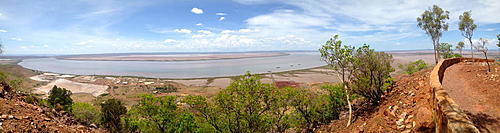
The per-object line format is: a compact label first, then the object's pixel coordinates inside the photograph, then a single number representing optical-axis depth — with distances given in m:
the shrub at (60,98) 33.03
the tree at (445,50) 37.12
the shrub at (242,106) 14.12
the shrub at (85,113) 27.95
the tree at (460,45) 31.42
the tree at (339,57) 13.48
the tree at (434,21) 25.78
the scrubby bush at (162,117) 16.55
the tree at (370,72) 13.67
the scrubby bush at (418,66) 30.52
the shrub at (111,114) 28.07
